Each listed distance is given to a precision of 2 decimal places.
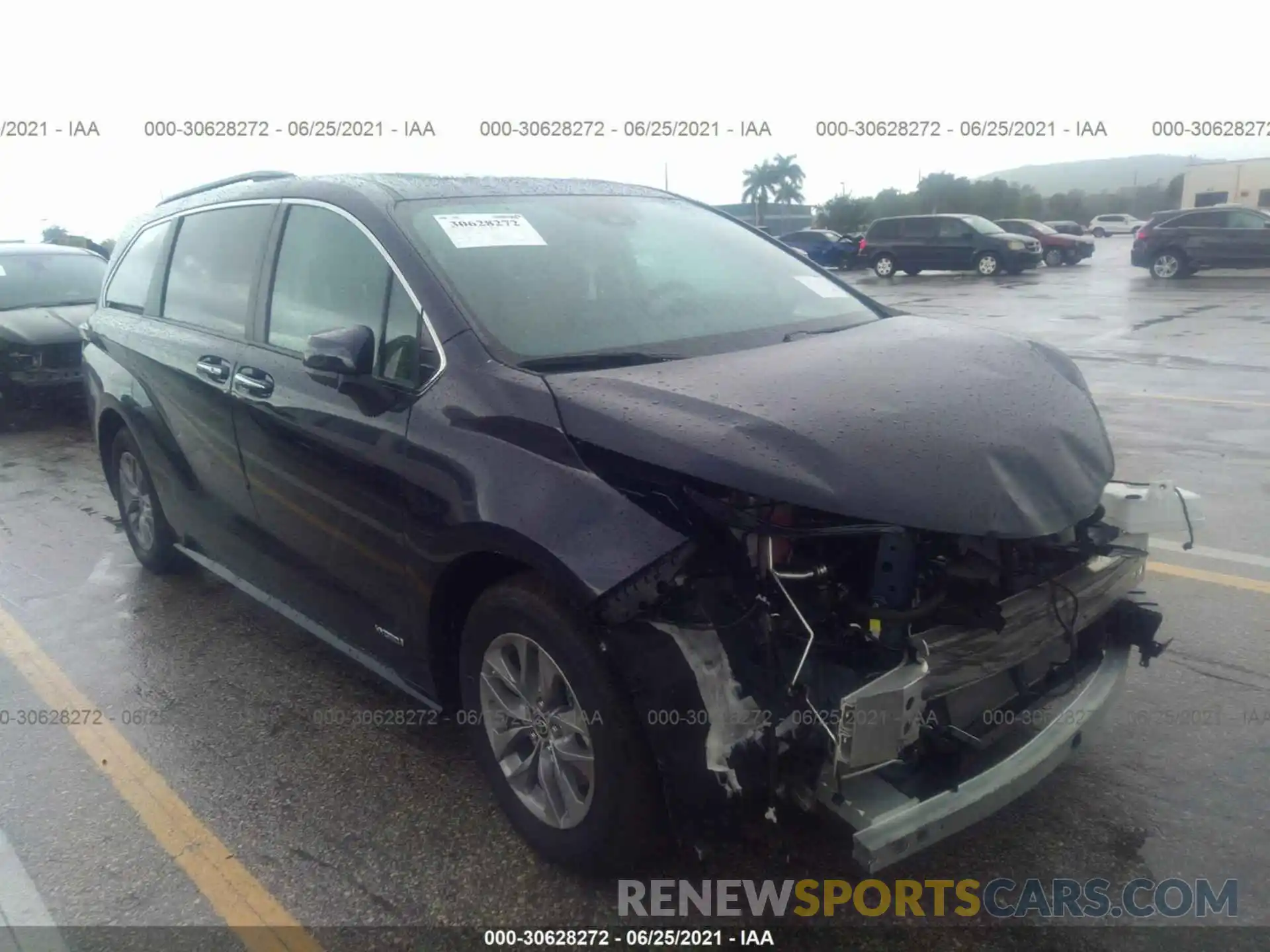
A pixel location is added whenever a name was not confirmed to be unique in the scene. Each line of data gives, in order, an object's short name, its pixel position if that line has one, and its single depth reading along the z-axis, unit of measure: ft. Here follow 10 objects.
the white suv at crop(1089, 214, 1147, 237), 166.08
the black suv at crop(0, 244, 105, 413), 29.27
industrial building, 148.97
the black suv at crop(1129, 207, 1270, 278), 68.74
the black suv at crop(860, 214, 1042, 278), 82.53
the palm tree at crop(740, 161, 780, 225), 254.27
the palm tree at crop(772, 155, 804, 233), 260.42
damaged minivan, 7.44
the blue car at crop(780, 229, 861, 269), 104.83
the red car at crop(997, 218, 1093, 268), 90.74
